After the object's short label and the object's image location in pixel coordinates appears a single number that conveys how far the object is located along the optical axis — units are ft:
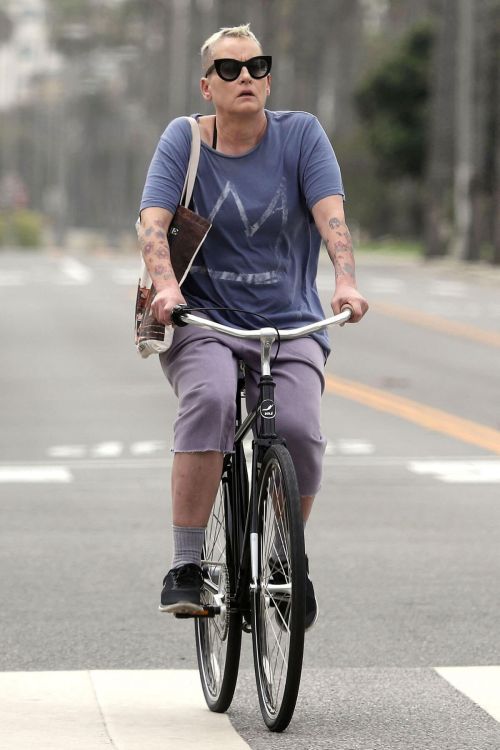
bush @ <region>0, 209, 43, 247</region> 578.25
